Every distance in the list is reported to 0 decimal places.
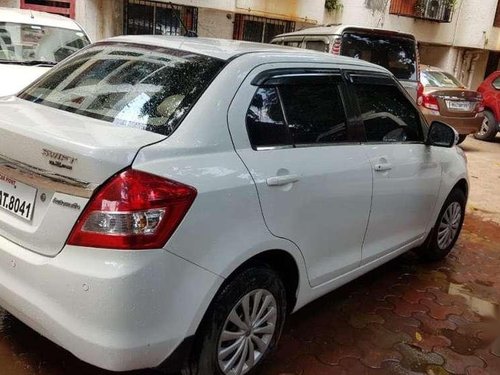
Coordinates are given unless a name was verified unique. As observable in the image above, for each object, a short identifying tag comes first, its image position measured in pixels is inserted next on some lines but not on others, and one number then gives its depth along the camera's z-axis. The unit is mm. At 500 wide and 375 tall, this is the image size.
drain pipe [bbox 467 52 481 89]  18766
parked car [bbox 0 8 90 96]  6258
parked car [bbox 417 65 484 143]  9641
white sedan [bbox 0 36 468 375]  1900
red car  11344
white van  8133
